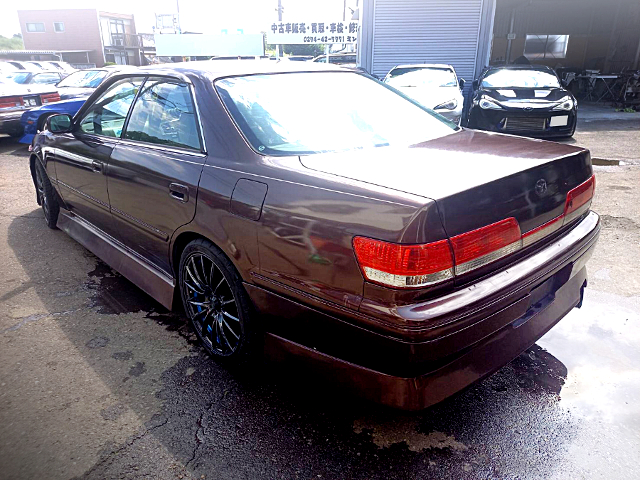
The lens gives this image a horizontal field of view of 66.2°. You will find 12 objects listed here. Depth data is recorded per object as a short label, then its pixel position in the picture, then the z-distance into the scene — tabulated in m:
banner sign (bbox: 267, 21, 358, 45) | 23.61
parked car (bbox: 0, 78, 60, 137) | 8.63
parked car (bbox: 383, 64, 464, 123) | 8.45
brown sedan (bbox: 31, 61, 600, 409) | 1.74
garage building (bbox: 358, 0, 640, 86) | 14.21
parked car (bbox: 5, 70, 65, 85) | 12.30
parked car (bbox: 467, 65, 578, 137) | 8.35
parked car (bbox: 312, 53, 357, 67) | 20.93
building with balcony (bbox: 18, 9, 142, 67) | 45.66
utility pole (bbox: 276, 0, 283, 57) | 37.48
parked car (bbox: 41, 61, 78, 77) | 18.46
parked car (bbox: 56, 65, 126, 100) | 9.89
